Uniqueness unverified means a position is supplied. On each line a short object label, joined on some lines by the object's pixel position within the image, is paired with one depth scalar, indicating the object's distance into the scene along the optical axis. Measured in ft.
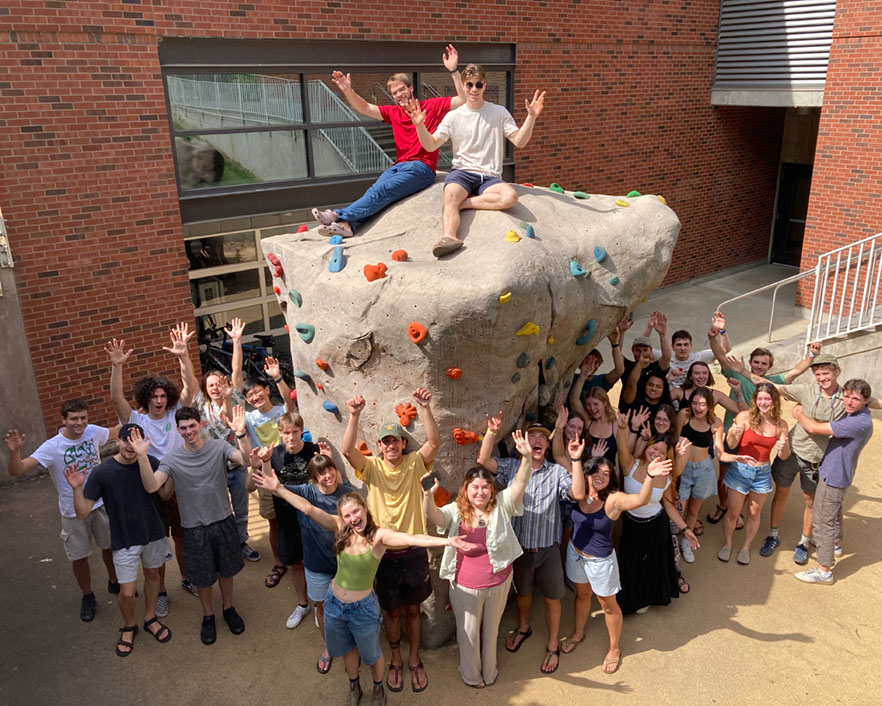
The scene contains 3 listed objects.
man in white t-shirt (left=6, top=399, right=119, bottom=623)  18.01
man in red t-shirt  19.58
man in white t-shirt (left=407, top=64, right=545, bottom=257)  18.53
